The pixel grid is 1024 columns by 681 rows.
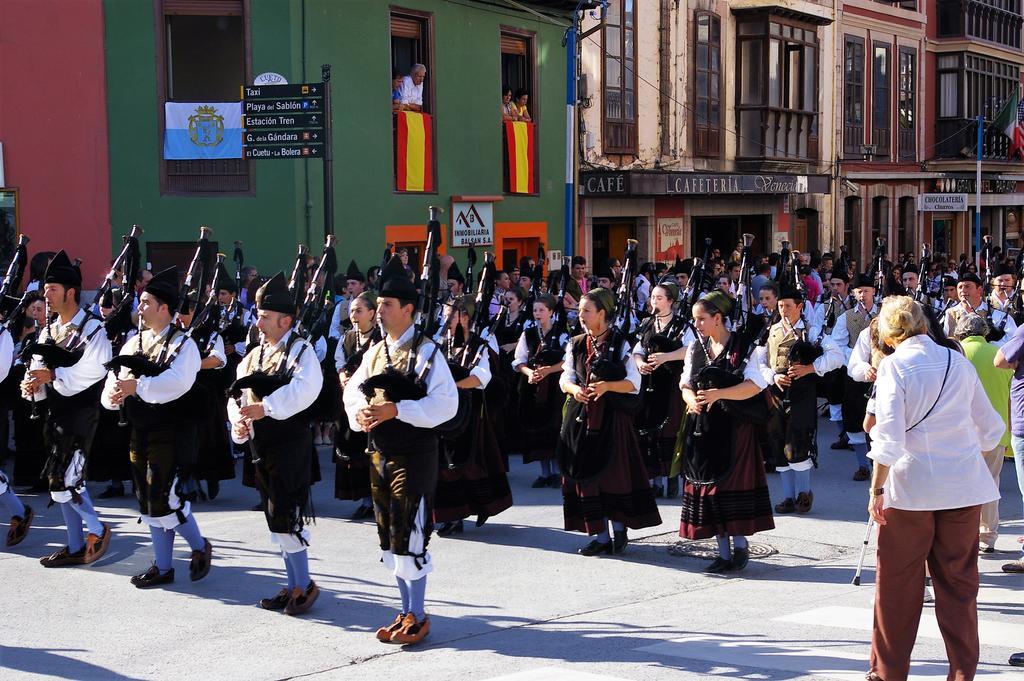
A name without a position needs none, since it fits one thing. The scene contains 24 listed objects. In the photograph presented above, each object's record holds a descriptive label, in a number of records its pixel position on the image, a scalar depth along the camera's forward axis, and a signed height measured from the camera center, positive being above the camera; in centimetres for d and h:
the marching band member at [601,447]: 912 -129
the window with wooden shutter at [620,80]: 2578 +330
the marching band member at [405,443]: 713 -98
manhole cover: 921 -201
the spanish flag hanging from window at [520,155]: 2298 +170
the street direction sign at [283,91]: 1586 +194
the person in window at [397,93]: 2061 +245
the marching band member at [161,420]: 818 -96
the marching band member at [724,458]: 870 -131
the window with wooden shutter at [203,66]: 1886 +273
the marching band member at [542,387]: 1120 -116
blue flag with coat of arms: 1892 +177
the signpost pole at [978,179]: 3193 +166
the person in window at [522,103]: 2336 +259
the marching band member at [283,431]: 763 -97
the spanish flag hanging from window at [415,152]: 2064 +158
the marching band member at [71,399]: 885 -91
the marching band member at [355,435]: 962 -129
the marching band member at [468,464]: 991 -152
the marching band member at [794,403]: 1065 -118
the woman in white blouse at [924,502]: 587 -107
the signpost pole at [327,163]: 1579 +110
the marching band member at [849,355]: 1228 -95
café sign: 2509 +137
